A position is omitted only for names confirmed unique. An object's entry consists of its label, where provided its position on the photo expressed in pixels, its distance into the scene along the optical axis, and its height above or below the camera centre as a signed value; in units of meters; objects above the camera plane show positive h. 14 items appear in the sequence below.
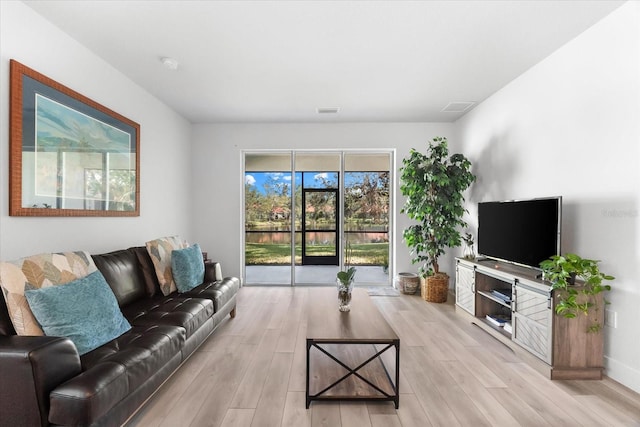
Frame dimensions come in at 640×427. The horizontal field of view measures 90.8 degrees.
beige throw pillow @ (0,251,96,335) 1.73 -0.42
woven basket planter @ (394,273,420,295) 4.88 -1.12
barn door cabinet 2.40 -0.96
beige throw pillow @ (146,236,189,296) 3.14 -0.54
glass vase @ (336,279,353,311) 2.62 -0.70
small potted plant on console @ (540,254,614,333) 2.31 -0.56
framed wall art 2.26 +0.47
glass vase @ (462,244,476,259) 4.33 -0.55
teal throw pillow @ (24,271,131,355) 1.76 -0.63
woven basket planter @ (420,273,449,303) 4.46 -1.08
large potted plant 4.25 +0.12
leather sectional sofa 1.41 -0.85
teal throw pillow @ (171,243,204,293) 3.22 -0.63
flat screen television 2.65 -0.17
